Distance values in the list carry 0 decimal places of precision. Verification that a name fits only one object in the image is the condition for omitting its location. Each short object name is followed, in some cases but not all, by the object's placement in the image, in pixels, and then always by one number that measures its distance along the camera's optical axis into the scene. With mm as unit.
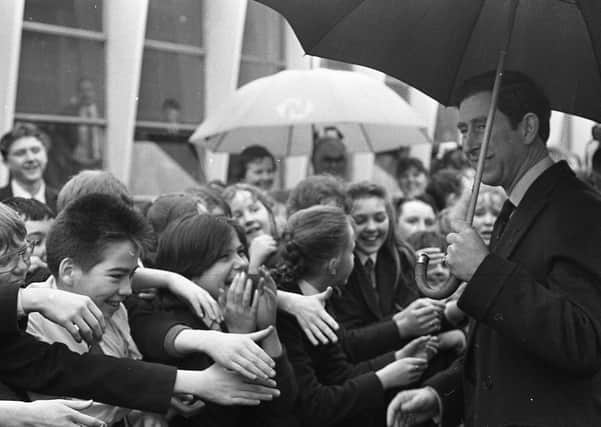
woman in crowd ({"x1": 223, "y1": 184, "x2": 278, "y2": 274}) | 5652
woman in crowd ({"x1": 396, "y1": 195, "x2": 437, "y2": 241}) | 7117
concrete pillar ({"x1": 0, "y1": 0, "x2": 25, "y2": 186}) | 9766
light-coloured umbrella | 7176
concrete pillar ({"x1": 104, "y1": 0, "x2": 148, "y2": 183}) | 11508
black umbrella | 3477
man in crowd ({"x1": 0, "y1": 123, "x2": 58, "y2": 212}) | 6527
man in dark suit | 2875
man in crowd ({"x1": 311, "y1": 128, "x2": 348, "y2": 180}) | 7590
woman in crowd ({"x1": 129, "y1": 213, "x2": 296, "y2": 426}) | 3051
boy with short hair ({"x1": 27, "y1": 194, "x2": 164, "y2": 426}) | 3180
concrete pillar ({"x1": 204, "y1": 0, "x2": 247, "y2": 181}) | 12875
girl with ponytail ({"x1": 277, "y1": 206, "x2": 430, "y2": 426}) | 3852
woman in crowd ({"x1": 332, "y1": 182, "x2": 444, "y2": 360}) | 4516
